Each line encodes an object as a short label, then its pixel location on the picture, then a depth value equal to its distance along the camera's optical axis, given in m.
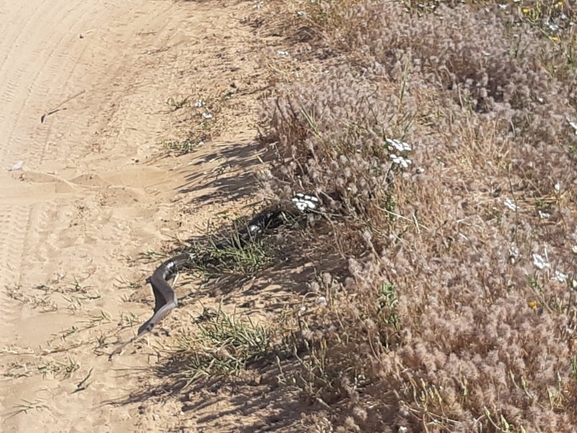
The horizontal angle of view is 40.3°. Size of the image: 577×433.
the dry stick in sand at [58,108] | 8.00
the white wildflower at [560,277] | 3.65
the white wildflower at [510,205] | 4.05
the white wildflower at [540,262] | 3.64
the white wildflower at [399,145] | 4.41
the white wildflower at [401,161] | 4.39
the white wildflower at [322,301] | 4.03
